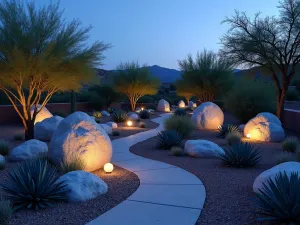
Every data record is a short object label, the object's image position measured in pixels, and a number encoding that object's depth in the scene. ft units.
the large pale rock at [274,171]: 16.25
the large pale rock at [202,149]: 28.61
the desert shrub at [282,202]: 12.61
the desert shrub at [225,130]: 42.46
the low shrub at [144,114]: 75.30
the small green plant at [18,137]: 40.25
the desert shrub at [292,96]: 110.73
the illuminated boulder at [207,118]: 52.66
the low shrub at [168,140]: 33.80
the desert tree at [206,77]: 82.75
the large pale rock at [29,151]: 26.57
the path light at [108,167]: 22.13
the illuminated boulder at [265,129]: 39.88
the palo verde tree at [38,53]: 34.98
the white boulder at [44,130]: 40.63
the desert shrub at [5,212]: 13.07
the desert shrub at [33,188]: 15.13
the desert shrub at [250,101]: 57.11
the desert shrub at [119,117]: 63.37
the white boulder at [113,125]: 52.58
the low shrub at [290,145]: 32.77
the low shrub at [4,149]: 30.03
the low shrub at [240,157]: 24.18
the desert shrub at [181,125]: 42.68
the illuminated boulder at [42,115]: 51.61
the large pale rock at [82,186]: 16.15
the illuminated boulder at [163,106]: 106.81
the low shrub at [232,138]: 36.27
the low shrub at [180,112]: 72.23
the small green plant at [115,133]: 44.76
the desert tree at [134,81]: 93.88
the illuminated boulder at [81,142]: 22.11
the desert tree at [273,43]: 52.85
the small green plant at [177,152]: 29.51
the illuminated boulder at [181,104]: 125.75
